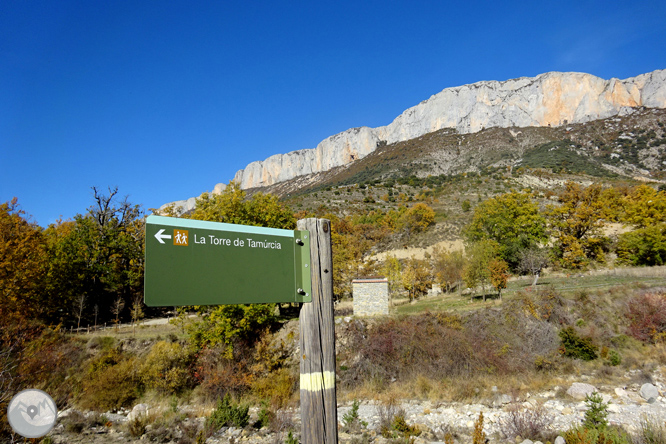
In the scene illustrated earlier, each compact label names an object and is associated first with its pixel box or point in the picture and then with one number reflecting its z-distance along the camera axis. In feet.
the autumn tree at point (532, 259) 91.68
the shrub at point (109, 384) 52.39
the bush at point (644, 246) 93.73
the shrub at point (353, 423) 34.53
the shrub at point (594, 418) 25.68
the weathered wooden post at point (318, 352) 7.66
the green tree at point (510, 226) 110.11
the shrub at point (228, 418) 37.93
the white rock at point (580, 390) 40.73
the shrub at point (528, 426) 29.53
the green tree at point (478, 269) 78.07
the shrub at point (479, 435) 25.68
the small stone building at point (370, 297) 67.51
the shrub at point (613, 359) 49.32
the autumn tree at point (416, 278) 97.21
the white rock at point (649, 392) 37.83
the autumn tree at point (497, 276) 72.28
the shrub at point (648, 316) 52.37
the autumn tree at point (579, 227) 107.65
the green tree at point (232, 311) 61.57
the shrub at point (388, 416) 33.12
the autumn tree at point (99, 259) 84.64
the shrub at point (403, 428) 32.12
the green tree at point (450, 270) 99.41
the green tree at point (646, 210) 108.17
